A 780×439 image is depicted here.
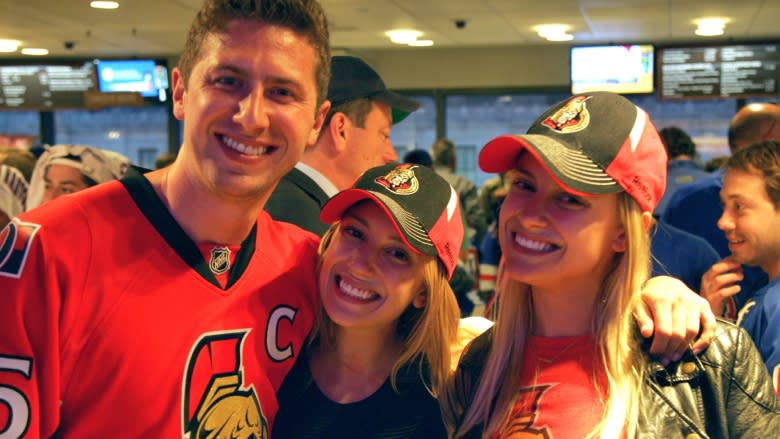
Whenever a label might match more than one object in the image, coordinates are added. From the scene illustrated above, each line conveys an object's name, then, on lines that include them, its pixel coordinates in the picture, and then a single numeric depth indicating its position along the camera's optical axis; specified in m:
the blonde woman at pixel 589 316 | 1.60
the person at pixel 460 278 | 4.57
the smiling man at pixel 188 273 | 1.52
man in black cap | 2.94
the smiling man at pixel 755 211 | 2.75
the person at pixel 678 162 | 5.20
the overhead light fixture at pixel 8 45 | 8.88
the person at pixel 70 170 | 3.82
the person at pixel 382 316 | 1.88
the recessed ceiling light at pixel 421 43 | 9.35
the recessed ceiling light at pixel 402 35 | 8.48
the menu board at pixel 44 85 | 9.66
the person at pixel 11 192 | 3.66
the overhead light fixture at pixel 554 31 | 8.22
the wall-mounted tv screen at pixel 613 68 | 8.78
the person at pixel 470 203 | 6.66
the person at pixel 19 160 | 4.54
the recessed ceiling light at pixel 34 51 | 9.53
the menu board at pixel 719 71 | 8.75
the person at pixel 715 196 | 4.12
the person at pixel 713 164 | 6.55
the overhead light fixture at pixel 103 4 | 6.73
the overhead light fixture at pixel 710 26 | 7.88
